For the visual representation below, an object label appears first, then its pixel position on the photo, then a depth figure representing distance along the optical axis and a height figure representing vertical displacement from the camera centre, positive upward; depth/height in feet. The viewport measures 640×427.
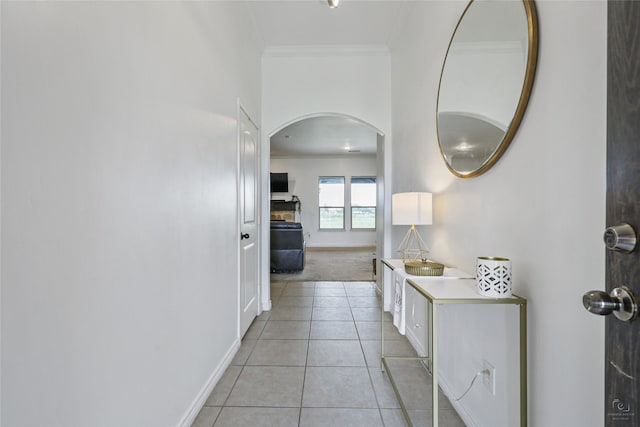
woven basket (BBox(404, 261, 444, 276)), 5.06 -1.01
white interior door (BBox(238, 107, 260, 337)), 8.48 -0.30
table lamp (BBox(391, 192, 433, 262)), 6.22 +0.08
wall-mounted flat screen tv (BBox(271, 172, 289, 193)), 28.78 +3.03
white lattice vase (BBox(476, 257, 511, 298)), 3.65 -0.82
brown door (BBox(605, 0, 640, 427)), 1.75 +0.14
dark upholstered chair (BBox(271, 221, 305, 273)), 17.62 -2.24
